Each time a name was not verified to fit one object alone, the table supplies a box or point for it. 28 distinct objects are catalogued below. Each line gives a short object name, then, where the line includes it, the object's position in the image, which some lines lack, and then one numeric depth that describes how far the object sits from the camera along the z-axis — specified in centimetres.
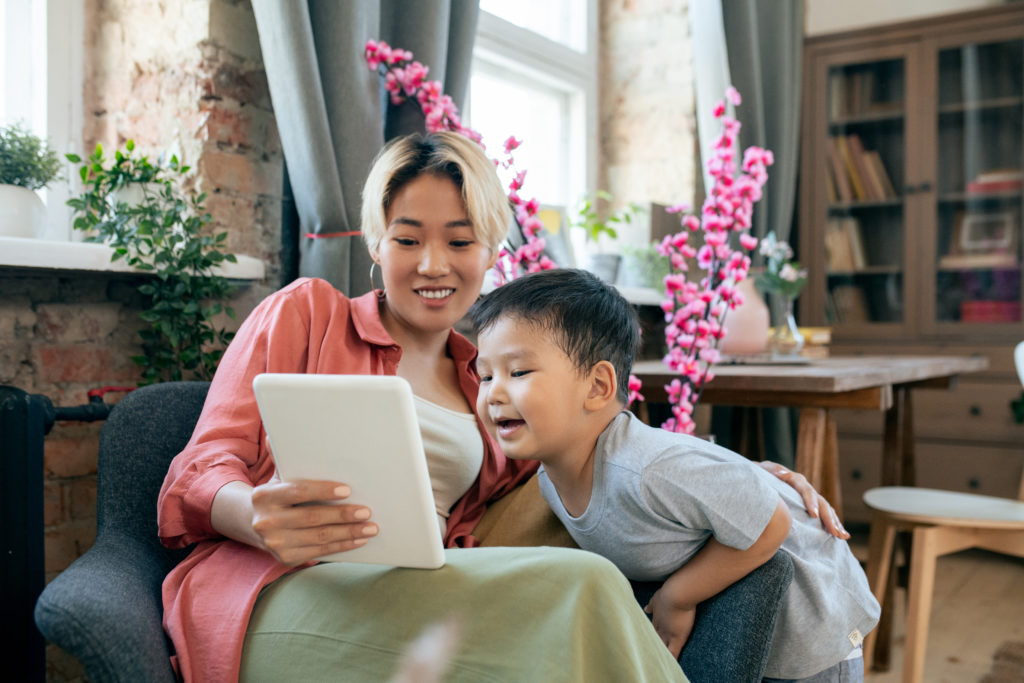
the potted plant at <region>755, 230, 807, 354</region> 264
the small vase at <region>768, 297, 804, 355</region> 266
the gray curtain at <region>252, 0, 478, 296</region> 158
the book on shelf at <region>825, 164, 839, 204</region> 373
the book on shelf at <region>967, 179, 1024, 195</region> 341
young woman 83
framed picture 342
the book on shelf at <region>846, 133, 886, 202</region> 365
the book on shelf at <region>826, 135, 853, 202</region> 372
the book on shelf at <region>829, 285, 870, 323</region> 367
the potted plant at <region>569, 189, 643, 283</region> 302
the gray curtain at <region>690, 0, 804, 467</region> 325
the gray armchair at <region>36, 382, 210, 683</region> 83
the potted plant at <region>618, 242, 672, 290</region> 295
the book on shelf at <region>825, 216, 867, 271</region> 370
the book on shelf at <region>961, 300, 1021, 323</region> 337
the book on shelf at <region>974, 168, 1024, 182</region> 342
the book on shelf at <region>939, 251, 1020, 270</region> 340
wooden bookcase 335
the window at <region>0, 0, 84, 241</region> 168
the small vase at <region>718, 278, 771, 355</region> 253
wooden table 194
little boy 100
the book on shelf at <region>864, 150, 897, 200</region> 364
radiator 115
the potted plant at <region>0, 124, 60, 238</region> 140
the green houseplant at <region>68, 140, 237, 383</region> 148
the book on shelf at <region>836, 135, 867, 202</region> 369
